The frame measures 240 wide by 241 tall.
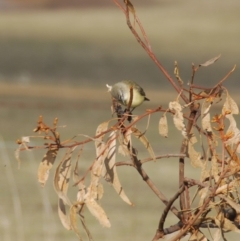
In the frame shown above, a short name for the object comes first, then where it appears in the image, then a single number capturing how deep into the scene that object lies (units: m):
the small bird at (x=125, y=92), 9.83
